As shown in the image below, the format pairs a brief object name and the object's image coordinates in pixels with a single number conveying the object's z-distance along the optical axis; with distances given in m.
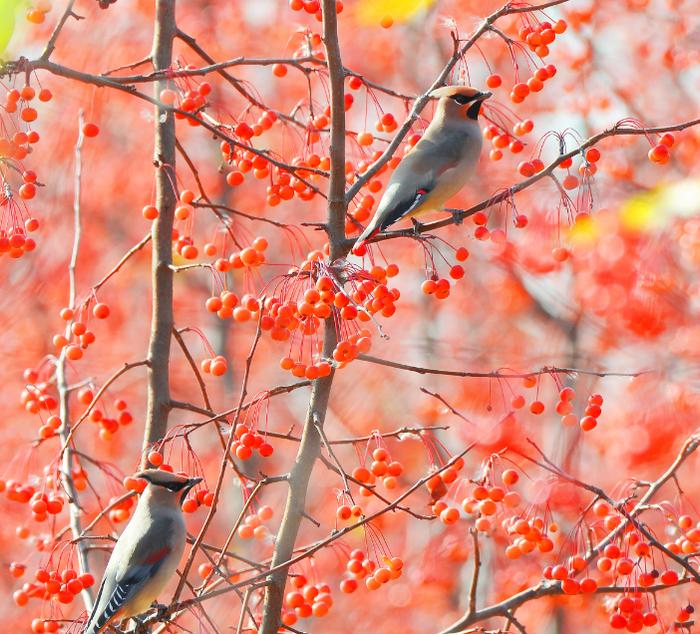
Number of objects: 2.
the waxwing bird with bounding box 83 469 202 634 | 8.60
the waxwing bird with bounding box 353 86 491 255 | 8.58
